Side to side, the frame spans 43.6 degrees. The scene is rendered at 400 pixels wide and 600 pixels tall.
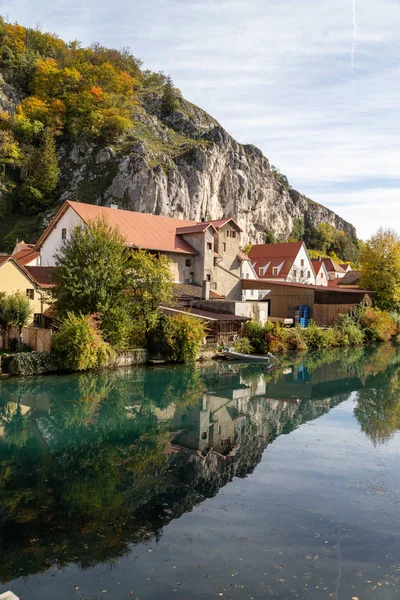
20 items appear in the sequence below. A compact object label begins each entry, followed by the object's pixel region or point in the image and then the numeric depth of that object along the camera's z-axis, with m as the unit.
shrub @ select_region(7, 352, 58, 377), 26.78
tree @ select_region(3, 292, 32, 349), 28.92
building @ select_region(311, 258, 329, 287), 79.76
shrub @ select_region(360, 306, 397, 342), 50.34
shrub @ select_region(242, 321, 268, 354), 38.75
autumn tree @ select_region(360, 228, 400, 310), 57.44
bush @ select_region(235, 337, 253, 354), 37.50
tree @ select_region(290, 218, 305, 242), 116.44
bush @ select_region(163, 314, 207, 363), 32.72
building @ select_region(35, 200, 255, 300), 43.28
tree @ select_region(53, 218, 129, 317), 30.38
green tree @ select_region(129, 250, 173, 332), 33.50
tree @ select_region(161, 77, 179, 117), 102.94
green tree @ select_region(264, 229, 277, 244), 106.19
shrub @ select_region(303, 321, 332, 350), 42.66
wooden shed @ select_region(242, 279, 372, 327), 47.25
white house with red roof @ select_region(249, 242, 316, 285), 71.00
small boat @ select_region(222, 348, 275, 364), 35.75
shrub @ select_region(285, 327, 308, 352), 40.62
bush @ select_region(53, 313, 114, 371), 27.53
